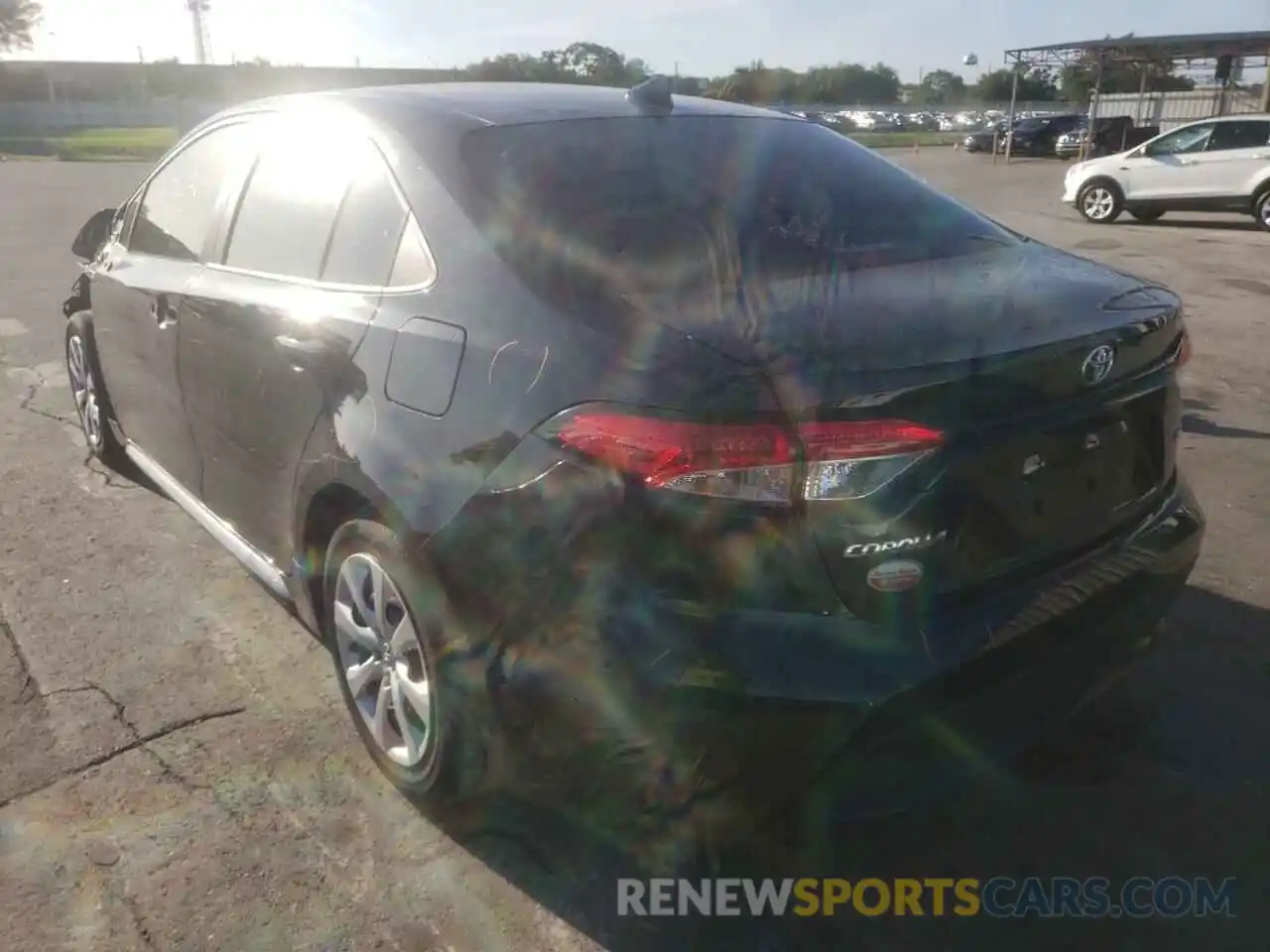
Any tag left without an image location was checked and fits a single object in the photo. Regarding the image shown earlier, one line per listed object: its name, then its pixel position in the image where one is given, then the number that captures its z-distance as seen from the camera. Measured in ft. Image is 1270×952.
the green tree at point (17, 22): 244.22
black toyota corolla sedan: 6.45
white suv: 51.21
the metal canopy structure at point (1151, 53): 90.38
